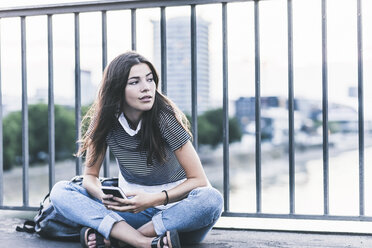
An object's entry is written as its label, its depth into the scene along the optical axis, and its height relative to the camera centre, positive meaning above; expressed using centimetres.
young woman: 193 -23
